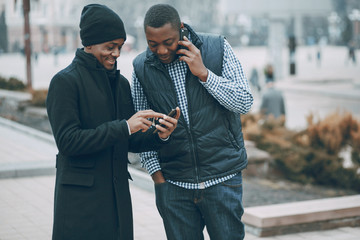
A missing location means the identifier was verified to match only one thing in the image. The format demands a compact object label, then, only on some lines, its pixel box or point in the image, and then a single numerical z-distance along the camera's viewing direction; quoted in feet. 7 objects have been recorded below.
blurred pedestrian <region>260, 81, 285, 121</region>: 37.52
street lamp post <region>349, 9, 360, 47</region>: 220.64
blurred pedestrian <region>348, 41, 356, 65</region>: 142.06
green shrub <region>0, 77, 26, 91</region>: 70.44
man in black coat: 9.62
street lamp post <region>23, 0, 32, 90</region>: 62.22
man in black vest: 10.63
